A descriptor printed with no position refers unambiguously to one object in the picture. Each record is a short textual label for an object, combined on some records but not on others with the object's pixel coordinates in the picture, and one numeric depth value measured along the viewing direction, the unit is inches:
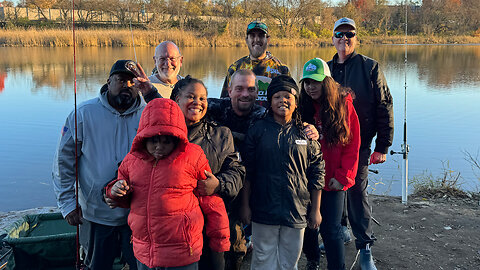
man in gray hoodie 101.5
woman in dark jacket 97.5
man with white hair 144.3
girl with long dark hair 116.4
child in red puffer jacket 84.7
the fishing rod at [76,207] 99.7
